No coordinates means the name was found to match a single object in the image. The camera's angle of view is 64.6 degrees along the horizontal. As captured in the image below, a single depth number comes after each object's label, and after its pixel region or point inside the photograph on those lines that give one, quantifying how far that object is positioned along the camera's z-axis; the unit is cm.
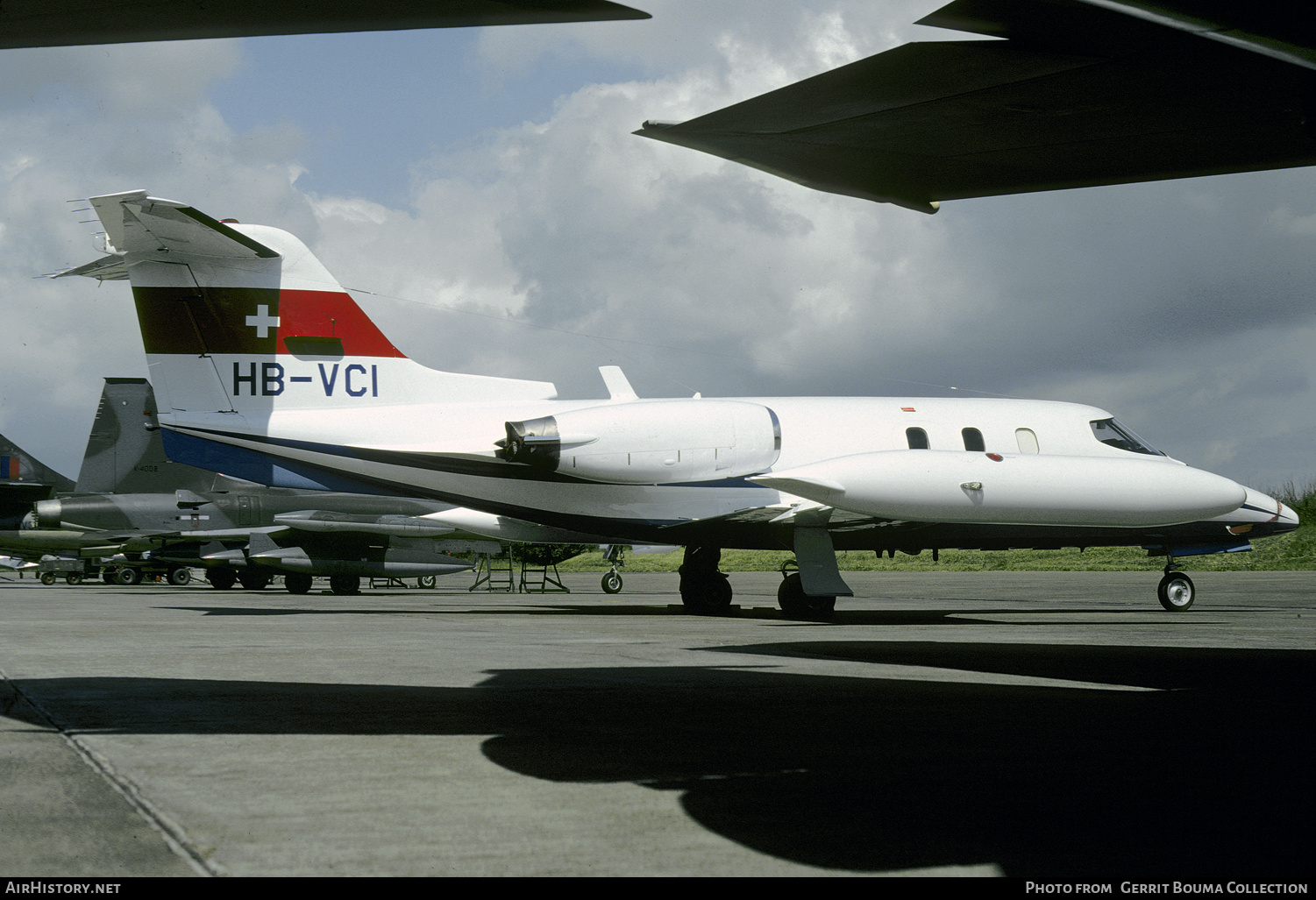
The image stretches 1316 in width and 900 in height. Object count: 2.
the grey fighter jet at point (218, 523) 2723
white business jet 1497
